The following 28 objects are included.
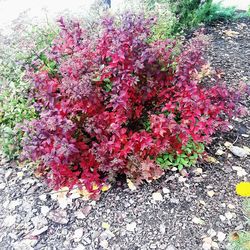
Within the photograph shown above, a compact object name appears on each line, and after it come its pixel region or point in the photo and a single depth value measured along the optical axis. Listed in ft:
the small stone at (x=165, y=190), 5.47
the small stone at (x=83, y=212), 5.22
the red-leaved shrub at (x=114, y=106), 5.17
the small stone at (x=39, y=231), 5.04
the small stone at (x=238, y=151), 6.16
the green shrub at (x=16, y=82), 6.21
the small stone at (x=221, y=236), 4.86
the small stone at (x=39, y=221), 5.15
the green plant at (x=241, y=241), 3.99
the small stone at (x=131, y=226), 5.01
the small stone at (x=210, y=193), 5.44
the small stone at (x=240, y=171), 5.81
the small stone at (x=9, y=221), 5.24
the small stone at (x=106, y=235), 4.93
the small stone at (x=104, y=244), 4.83
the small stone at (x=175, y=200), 5.33
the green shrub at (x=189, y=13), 9.52
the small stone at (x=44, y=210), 5.31
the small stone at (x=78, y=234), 4.95
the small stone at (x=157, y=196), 5.38
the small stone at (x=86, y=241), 4.89
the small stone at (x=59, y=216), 5.17
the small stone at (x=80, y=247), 4.84
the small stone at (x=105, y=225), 5.05
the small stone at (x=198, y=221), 5.07
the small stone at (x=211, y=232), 4.91
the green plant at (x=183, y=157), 5.75
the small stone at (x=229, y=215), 5.13
